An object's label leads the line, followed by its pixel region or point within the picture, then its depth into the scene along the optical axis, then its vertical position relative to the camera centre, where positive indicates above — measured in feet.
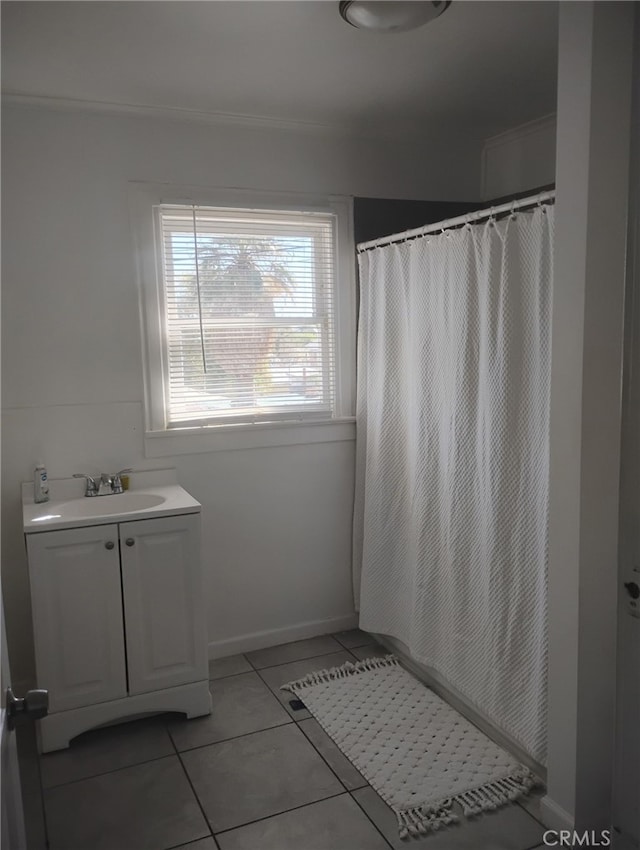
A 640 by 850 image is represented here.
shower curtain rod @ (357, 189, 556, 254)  6.86 +1.56
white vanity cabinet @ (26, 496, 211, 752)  8.06 -3.17
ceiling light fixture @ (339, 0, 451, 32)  6.42 +3.24
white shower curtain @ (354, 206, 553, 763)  7.29 -1.28
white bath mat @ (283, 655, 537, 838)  7.18 -4.63
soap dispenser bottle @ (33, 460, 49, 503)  9.03 -1.60
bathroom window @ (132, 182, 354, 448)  9.84 +0.62
